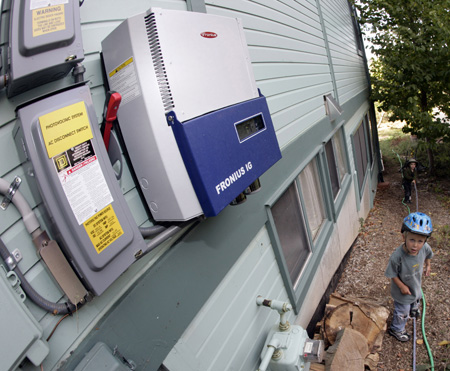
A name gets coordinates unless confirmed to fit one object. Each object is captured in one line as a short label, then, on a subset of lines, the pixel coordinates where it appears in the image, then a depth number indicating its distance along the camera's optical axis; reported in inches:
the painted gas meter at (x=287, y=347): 88.4
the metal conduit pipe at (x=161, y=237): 53.7
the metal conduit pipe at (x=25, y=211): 43.0
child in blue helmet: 138.4
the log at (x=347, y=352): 123.1
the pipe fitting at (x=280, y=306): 89.4
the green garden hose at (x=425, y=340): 136.4
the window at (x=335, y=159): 213.5
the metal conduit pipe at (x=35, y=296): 41.1
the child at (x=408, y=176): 353.7
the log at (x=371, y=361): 134.1
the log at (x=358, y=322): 142.6
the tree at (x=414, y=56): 324.5
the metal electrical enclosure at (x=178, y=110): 52.4
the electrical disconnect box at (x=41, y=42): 40.8
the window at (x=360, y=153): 296.4
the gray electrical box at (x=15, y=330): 35.4
